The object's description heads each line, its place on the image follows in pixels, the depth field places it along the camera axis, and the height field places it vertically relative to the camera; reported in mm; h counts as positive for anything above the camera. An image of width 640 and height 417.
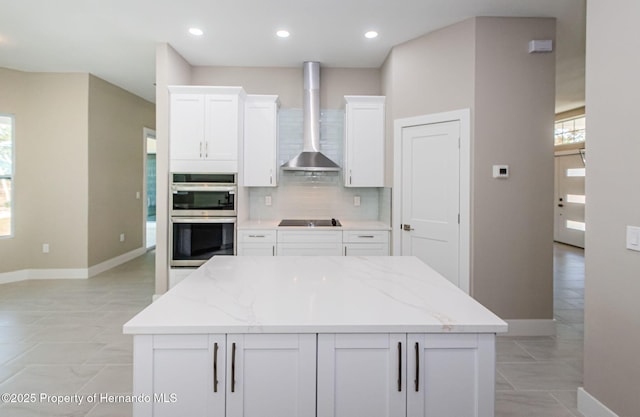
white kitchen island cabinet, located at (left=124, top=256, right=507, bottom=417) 1188 -565
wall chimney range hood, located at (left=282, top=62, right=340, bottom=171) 4336 +1146
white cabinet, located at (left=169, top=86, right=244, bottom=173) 3873 +777
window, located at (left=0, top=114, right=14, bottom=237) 4770 +320
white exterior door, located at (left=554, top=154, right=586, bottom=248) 7480 +40
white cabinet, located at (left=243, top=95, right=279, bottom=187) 4219 +725
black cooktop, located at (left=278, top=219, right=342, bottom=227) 4194 -274
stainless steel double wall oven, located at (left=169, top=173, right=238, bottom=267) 3852 -170
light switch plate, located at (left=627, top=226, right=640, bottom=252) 1729 -178
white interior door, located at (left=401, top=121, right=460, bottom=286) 3408 +62
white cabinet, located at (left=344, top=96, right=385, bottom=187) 4188 +725
